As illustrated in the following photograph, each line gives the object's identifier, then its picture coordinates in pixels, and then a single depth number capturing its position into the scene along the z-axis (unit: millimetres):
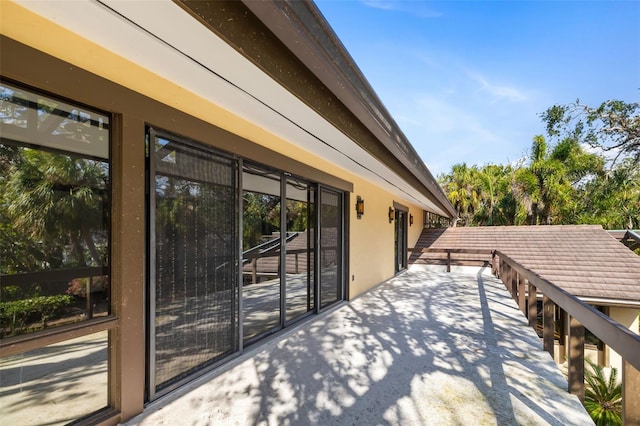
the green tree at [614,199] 14309
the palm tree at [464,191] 19656
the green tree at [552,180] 16734
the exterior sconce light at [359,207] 5891
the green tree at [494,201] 18750
